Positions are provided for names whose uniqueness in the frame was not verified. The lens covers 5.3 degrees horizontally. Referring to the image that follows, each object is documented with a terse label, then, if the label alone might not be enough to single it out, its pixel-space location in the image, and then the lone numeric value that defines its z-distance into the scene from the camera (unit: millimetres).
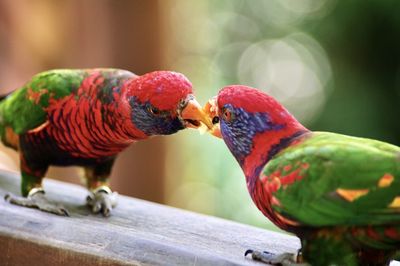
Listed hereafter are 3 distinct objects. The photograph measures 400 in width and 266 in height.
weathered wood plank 2474
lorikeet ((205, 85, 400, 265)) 2410
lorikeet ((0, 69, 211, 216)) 2498
